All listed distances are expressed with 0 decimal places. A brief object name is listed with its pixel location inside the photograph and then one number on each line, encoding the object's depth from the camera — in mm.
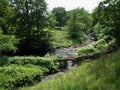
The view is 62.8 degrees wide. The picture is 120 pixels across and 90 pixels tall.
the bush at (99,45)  14259
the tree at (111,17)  6276
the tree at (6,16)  18116
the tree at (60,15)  41047
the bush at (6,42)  12096
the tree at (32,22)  18687
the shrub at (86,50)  12995
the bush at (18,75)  7839
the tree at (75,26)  25999
